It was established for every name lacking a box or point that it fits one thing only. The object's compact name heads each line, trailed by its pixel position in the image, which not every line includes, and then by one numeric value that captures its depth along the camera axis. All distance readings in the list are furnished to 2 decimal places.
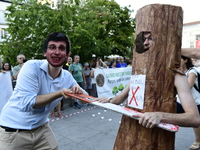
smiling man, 1.83
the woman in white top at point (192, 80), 3.16
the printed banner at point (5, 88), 4.40
